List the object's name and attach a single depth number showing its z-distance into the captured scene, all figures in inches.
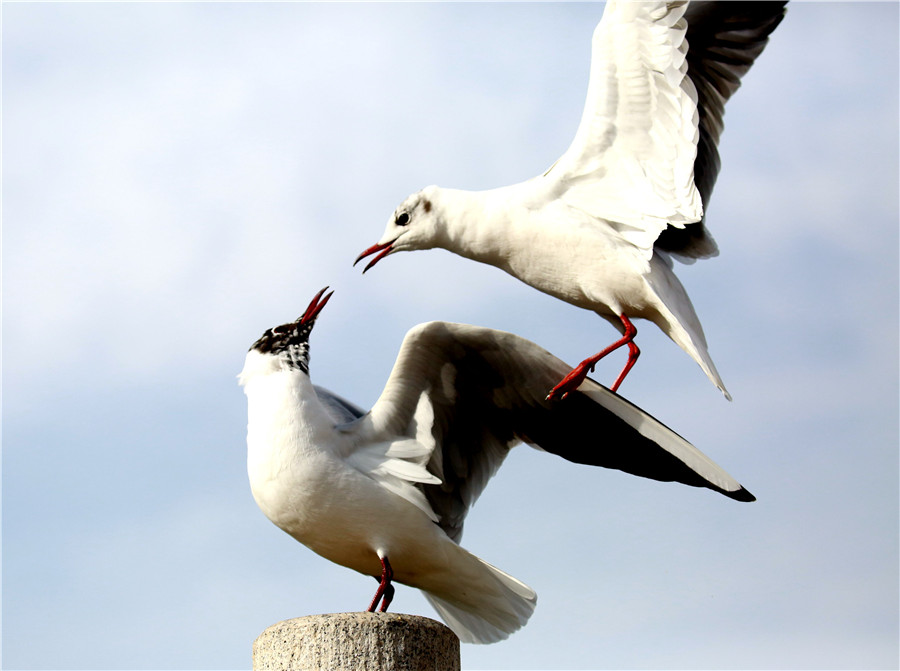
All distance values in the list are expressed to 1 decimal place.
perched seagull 390.9
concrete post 335.6
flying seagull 427.8
